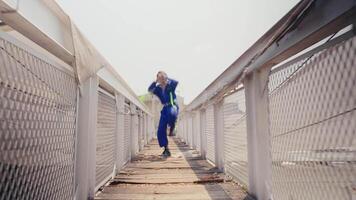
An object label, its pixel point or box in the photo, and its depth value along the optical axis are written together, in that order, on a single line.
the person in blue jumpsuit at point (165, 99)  5.80
